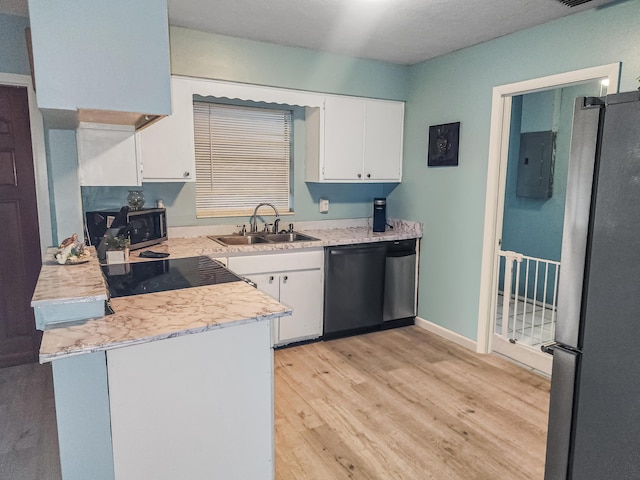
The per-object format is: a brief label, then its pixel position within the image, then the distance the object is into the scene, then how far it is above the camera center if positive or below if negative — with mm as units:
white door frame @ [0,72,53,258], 3059 +98
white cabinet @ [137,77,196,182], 3039 +315
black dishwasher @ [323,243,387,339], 3585 -866
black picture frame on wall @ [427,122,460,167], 3574 +385
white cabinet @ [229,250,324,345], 3289 -776
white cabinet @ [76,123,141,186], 2615 +202
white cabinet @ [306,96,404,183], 3773 +439
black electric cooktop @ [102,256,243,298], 2064 -480
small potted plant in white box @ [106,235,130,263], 2584 -386
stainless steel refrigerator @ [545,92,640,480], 1089 -307
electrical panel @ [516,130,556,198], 4398 +268
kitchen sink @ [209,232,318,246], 3564 -435
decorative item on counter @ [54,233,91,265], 2090 -336
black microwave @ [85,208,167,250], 2887 -267
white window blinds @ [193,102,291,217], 3615 +266
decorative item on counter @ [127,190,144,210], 3086 -94
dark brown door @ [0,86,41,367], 3076 -352
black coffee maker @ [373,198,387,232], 4086 -263
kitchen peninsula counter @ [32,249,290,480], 1490 -729
